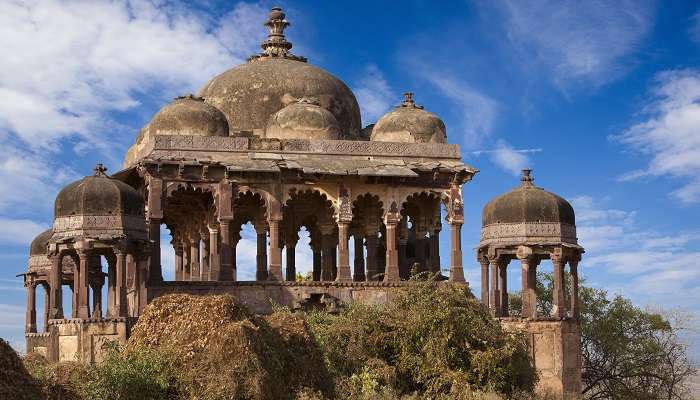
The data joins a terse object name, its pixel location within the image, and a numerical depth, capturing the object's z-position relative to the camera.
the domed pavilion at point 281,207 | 24.62
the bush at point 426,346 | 20.41
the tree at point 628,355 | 29.66
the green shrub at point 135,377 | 15.18
